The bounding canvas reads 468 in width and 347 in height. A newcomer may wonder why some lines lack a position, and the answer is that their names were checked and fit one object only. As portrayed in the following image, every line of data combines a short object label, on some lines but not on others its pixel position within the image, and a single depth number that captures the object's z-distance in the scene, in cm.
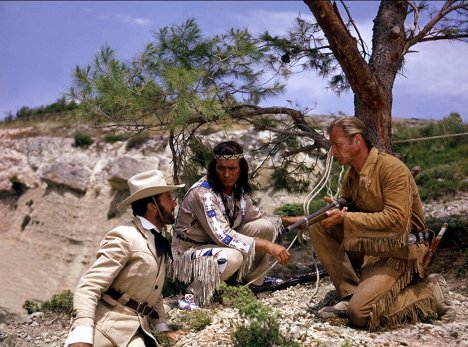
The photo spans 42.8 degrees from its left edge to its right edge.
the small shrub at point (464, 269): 531
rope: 428
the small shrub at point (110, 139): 1798
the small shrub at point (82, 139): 1836
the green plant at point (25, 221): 1727
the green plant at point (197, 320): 404
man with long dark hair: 455
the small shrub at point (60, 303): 593
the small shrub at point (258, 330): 340
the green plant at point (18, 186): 1836
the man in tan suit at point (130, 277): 295
